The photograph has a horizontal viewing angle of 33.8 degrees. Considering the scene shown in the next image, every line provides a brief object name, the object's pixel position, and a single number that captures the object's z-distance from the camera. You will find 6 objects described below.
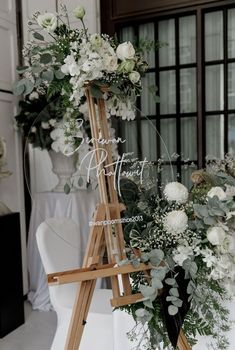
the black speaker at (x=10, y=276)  3.00
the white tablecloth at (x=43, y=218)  3.26
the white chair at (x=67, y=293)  1.89
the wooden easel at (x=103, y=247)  1.25
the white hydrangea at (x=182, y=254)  1.20
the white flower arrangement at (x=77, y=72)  1.18
